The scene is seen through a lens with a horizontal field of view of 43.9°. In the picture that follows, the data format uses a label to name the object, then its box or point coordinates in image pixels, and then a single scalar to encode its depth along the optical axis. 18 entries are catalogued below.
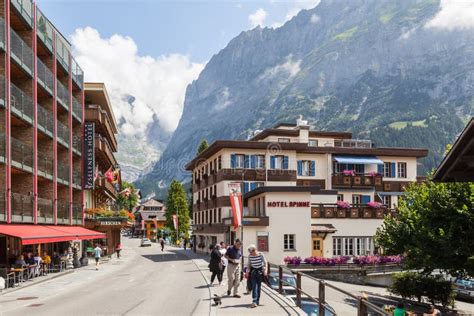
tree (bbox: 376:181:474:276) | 30.58
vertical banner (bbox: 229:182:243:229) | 36.55
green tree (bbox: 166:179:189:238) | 116.50
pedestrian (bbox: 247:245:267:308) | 16.84
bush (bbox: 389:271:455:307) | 35.69
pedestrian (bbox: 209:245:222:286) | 24.53
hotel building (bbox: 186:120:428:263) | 48.91
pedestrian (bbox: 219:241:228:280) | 25.56
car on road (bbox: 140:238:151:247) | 98.71
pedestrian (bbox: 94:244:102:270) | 43.52
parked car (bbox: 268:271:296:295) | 21.41
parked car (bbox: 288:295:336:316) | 16.88
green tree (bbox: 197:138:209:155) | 99.04
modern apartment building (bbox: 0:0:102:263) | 31.47
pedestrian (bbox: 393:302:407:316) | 20.48
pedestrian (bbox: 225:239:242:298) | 19.33
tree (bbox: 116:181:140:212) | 157.98
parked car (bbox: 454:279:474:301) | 45.81
